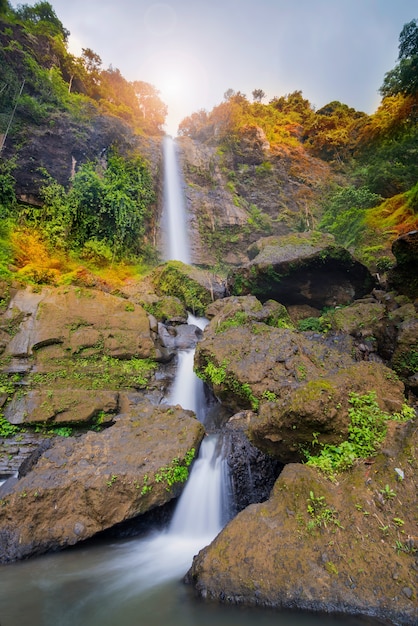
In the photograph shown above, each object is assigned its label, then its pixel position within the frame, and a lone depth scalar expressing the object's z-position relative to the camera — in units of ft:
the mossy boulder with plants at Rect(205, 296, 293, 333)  31.37
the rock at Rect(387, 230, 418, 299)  26.70
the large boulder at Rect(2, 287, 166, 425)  24.93
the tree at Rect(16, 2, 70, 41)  64.85
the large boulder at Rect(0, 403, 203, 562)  15.20
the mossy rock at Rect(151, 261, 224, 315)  44.39
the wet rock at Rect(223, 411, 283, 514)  18.02
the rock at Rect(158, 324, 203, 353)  35.12
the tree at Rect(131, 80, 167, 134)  91.61
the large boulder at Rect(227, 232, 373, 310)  40.11
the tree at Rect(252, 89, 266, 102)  103.30
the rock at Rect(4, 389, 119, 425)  24.02
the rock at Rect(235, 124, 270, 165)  79.30
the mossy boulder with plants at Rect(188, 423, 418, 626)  9.36
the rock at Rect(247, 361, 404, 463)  13.20
